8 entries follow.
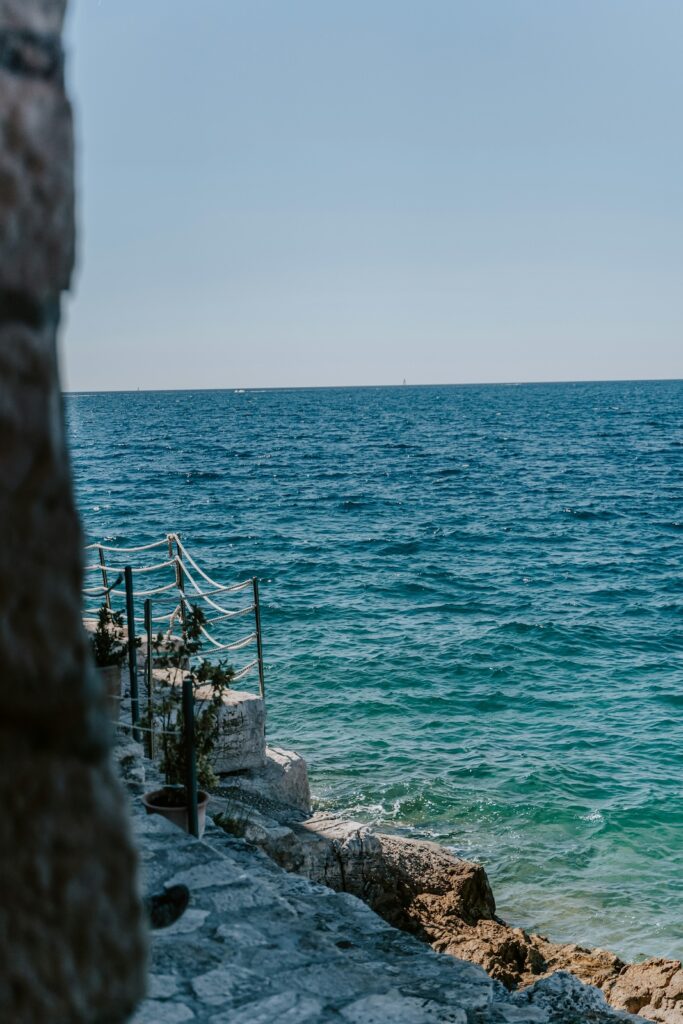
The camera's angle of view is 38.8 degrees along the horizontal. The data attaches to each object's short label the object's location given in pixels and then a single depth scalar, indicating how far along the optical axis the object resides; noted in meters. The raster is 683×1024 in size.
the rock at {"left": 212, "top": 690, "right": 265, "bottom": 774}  8.08
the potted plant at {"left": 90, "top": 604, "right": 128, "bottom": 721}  6.73
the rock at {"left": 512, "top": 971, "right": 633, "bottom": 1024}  4.54
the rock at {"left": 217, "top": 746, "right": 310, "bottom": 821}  7.80
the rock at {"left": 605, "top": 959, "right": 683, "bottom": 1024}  6.34
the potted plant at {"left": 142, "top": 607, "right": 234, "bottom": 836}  5.43
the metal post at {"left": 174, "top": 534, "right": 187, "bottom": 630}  8.52
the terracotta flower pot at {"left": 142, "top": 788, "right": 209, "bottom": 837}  5.30
